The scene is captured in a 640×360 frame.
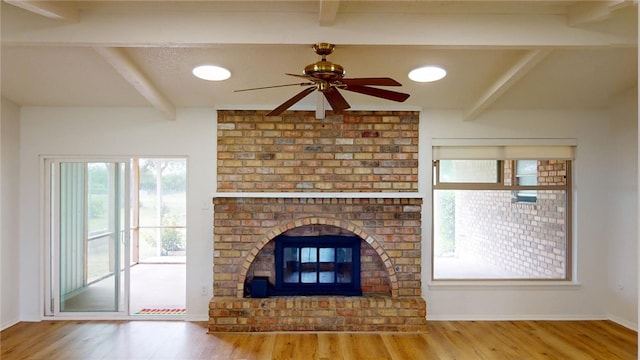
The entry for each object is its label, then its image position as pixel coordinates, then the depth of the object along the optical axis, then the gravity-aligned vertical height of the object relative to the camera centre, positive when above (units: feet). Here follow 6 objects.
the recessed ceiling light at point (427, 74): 10.38 +3.07
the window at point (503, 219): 13.52 -1.46
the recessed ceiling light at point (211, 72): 10.25 +3.05
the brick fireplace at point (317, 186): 12.63 -0.24
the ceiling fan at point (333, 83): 7.03 +1.93
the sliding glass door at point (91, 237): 13.28 -2.11
